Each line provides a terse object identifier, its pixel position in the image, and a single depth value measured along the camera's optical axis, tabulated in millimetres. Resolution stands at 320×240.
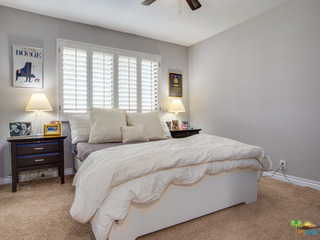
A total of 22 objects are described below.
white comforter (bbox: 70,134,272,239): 1331
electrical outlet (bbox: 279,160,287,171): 2889
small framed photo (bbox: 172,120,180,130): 4117
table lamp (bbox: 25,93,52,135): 2781
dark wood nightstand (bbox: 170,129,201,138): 3732
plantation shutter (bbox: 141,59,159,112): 3977
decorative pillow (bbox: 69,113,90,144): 2848
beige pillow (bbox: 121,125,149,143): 2758
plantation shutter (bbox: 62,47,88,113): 3225
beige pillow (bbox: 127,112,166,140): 3012
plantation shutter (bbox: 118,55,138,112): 3703
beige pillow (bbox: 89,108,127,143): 2699
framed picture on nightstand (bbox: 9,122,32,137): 2759
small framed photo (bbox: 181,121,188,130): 4098
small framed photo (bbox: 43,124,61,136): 2832
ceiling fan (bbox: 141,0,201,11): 2183
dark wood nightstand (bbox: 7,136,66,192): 2547
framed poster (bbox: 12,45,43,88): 2912
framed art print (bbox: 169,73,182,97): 4375
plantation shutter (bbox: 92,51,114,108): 3455
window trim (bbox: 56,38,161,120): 3188
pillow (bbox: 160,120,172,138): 3287
